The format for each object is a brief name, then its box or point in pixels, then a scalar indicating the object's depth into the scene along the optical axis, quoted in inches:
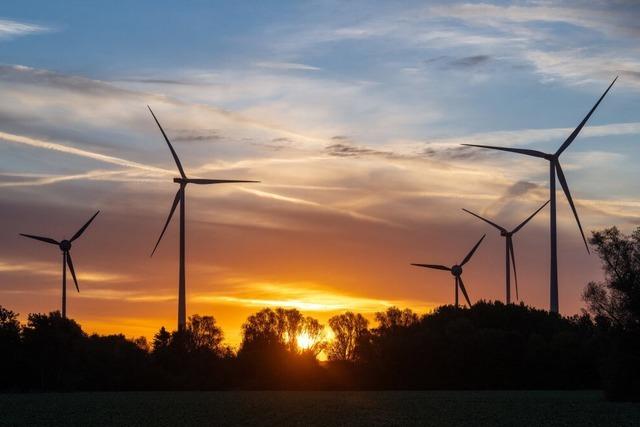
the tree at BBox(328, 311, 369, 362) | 5774.1
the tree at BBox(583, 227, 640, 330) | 3408.0
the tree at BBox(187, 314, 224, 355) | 7214.6
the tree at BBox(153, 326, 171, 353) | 5592.0
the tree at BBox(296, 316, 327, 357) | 5736.2
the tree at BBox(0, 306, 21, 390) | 4955.7
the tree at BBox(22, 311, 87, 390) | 5014.8
